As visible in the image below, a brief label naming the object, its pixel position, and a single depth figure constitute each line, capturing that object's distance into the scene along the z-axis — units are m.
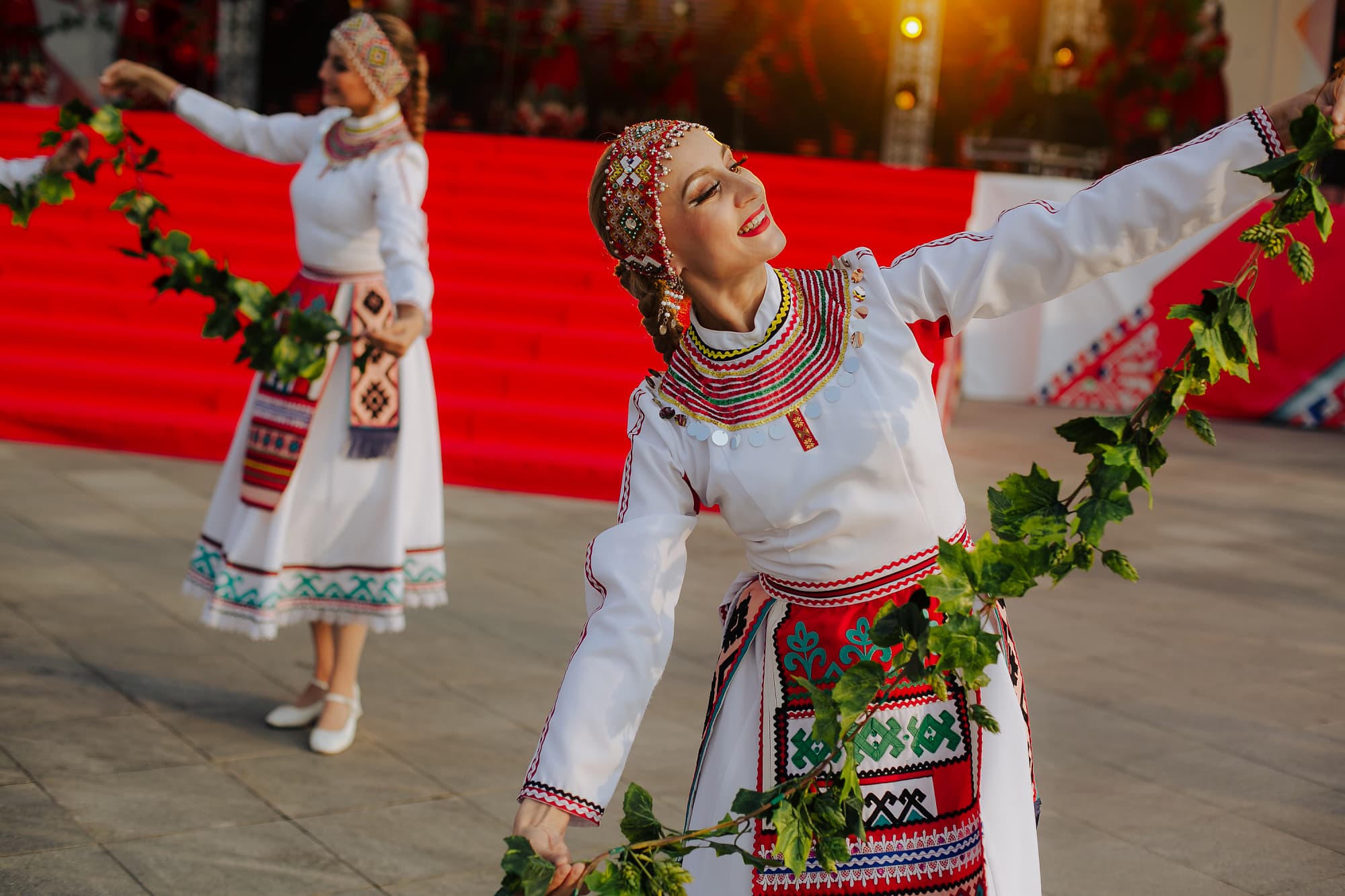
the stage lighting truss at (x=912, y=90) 14.61
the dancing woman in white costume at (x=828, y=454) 2.04
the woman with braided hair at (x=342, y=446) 4.13
